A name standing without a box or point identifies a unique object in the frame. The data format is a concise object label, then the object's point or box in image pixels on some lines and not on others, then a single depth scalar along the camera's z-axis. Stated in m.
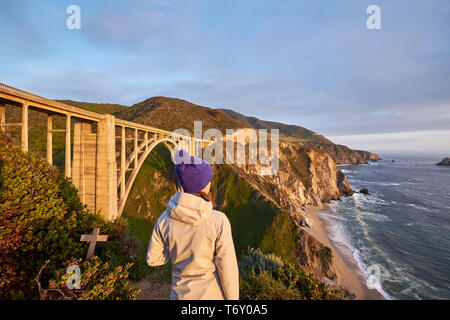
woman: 1.93
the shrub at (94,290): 3.66
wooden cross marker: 5.69
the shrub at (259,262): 6.21
